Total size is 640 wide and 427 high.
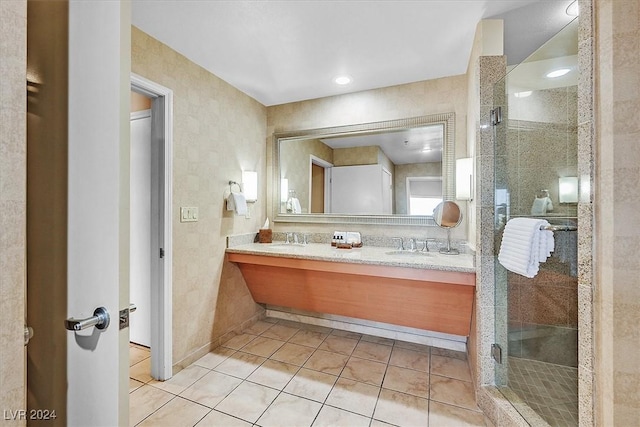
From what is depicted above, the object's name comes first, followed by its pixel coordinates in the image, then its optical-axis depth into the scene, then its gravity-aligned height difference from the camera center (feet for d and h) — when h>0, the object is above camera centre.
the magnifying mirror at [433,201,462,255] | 7.37 -0.09
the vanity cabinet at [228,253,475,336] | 6.08 -1.91
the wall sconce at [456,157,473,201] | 6.51 +0.82
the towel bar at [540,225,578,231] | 4.35 -0.23
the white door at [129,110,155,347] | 7.39 -0.28
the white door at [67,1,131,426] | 2.33 +0.09
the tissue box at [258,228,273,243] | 9.26 -0.75
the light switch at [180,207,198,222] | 6.68 -0.01
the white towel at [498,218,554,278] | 4.25 -0.53
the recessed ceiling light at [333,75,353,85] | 7.83 +3.80
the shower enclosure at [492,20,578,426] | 4.89 +0.17
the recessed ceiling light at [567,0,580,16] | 4.91 +3.64
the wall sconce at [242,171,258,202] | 8.72 +0.92
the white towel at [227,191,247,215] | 7.97 +0.30
